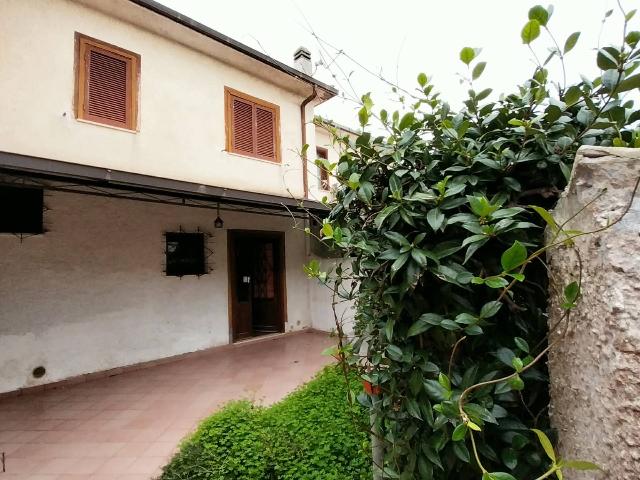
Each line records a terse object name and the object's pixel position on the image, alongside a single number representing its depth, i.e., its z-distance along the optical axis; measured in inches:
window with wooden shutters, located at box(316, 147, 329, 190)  371.2
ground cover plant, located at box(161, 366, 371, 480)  86.6
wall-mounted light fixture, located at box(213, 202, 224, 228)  242.9
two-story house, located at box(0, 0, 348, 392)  162.2
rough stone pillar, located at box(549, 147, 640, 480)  30.2
